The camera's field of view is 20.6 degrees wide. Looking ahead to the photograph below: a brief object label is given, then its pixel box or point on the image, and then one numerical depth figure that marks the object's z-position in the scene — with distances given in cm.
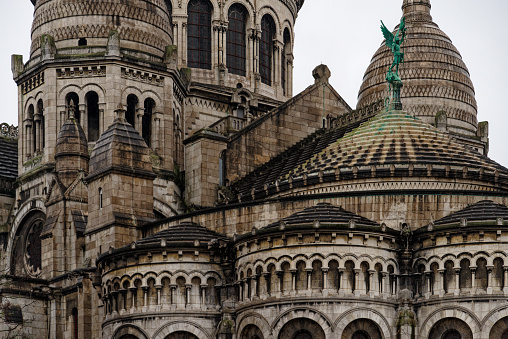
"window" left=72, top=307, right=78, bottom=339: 6412
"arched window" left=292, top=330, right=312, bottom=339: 5247
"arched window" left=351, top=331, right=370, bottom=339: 5234
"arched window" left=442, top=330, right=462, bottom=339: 5222
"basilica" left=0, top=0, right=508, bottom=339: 5250
